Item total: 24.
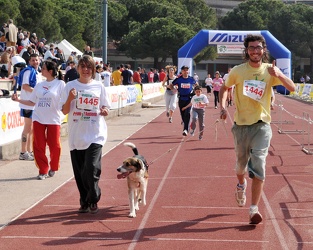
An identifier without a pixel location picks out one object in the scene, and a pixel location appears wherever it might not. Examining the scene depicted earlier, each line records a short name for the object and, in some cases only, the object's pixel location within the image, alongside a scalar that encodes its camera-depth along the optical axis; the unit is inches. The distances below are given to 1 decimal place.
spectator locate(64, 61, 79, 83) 856.3
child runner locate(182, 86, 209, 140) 698.8
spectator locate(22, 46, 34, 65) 903.7
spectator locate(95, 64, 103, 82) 960.0
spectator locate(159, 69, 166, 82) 1956.6
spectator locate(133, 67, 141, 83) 1566.2
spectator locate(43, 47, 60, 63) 1054.4
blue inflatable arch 1378.0
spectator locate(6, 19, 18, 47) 1041.5
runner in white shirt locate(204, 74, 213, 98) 1703.2
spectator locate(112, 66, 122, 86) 1301.9
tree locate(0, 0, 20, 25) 1852.9
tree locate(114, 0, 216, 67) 3282.5
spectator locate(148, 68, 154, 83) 1870.6
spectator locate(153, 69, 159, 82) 1957.2
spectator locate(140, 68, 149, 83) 1868.1
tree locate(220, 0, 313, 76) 3715.6
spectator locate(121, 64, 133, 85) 1299.2
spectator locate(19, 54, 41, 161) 480.4
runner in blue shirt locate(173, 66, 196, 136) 715.4
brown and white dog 325.4
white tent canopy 1643.8
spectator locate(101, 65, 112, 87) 1103.6
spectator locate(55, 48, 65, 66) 1199.4
